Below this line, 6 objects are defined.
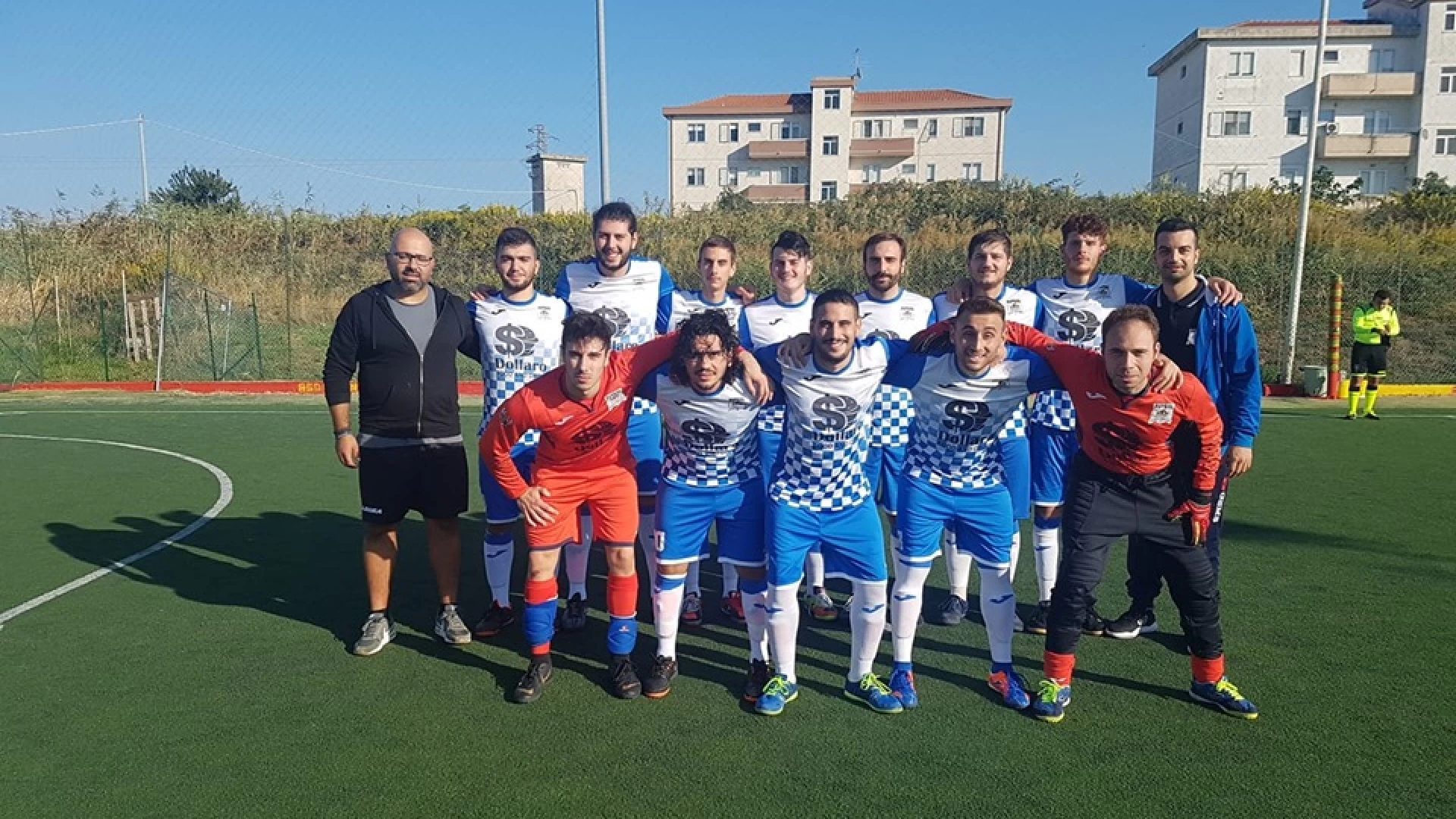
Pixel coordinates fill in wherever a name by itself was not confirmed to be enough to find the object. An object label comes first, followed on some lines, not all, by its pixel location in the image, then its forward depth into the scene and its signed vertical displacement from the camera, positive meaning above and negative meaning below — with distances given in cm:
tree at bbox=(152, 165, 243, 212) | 4069 +496
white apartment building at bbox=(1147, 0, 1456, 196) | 4062 +941
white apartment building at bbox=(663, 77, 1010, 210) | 5091 +920
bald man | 461 -58
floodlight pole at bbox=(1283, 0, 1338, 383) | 1459 +120
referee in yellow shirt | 1250 -57
